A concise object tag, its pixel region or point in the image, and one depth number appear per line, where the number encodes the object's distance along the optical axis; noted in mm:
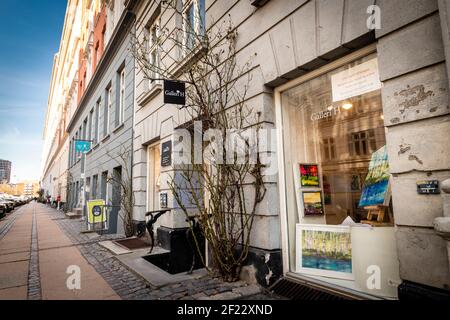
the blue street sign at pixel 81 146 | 15445
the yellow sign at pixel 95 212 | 9869
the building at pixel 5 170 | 173288
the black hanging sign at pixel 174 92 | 5305
